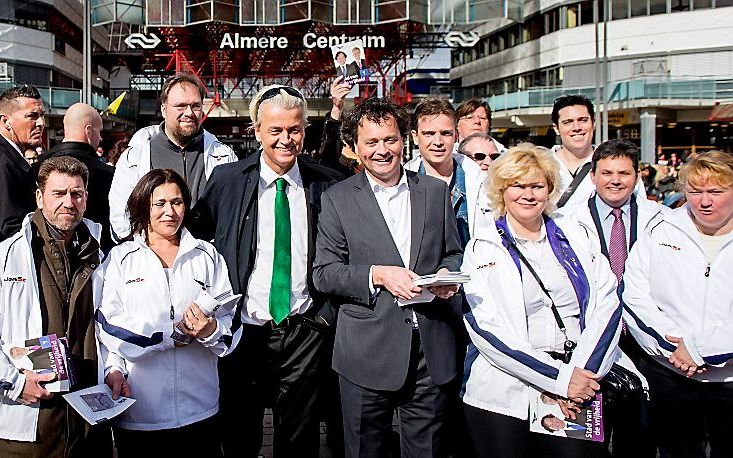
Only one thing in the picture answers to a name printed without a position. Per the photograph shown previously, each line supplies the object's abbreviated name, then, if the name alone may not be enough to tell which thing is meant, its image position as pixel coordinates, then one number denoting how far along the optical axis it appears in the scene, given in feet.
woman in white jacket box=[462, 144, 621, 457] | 11.78
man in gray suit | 12.96
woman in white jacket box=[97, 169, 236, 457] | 12.59
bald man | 18.01
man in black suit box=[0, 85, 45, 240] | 15.51
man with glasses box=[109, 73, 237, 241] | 16.75
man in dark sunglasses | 18.44
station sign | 129.80
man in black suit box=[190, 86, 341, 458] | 14.20
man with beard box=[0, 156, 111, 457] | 12.55
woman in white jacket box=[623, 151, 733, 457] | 13.12
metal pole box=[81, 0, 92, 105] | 63.72
